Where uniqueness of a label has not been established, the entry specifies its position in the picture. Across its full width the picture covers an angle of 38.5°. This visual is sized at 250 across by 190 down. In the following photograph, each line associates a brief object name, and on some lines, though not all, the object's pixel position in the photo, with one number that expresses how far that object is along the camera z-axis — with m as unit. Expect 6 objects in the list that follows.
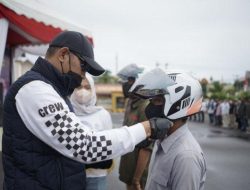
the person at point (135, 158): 3.64
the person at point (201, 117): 26.33
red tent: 4.62
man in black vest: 1.92
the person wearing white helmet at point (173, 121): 1.94
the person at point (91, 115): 3.18
